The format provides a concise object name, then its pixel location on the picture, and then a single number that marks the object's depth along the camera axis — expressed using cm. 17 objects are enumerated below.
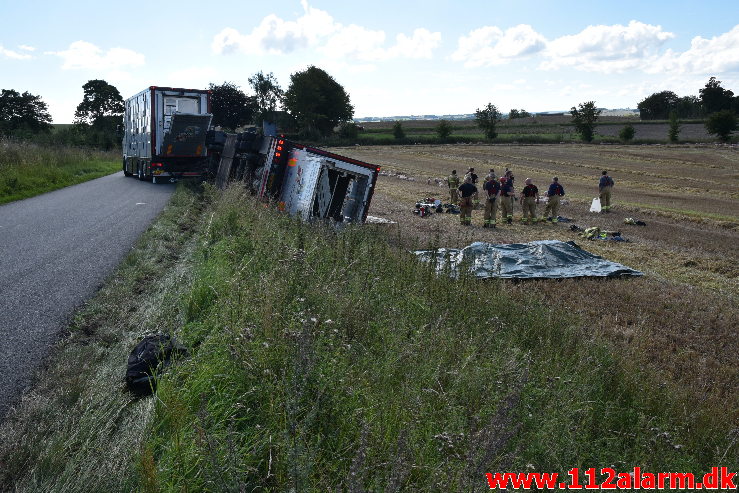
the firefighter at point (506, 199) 1831
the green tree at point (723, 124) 6253
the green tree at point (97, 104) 7481
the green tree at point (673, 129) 6481
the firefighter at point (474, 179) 2025
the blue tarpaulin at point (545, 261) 1070
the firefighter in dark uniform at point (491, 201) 1777
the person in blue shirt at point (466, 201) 1742
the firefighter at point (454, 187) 2147
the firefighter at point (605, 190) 2116
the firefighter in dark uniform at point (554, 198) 1889
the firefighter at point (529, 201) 1859
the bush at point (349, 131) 7781
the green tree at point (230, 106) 7206
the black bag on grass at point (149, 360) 452
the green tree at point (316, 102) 8212
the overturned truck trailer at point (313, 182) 1381
